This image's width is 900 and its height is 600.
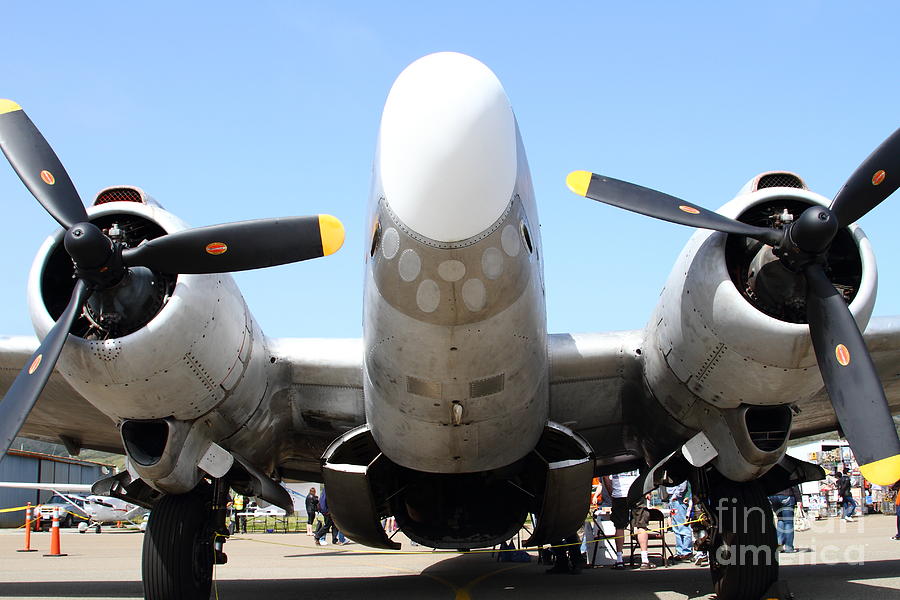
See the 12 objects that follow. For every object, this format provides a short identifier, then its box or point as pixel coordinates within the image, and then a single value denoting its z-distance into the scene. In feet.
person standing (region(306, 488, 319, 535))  85.66
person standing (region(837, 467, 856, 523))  86.67
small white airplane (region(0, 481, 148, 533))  119.96
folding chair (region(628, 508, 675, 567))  45.19
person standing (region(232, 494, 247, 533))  105.69
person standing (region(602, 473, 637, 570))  35.63
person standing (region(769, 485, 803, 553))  43.32
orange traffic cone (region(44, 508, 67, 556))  62.28
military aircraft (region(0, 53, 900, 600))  17.97
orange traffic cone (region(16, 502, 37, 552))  68.95
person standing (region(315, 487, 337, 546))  65.47
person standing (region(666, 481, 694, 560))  46.88
